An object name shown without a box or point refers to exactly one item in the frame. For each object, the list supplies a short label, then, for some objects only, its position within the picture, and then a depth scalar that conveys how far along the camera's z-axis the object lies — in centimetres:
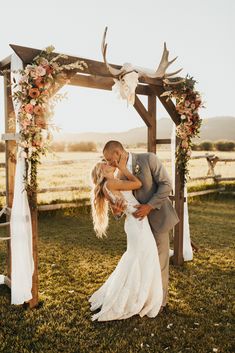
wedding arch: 477
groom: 450
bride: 446
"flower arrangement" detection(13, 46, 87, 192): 440
